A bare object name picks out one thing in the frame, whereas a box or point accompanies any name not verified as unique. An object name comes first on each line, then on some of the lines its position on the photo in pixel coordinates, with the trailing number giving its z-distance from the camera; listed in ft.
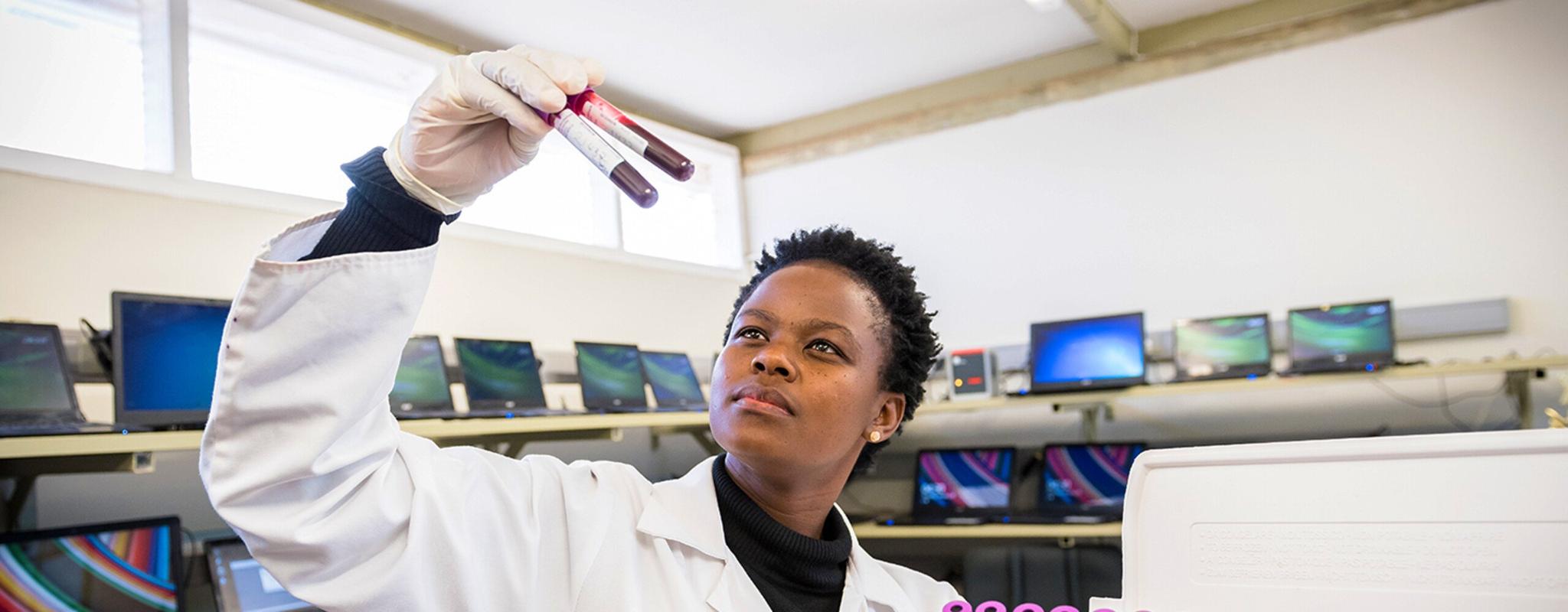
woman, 2.74
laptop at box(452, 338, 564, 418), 11.00
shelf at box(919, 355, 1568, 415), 10.62
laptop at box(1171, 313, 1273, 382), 12.31
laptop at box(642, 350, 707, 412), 13.41
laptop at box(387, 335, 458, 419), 9.94
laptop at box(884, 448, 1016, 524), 13.67
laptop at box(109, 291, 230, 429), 8.00
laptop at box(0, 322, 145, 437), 7.43
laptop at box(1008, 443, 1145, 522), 12.78
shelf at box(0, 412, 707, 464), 6.79
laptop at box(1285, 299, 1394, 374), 11.61
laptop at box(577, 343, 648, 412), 12.40
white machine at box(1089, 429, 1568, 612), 2.11
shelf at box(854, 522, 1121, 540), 11.75
